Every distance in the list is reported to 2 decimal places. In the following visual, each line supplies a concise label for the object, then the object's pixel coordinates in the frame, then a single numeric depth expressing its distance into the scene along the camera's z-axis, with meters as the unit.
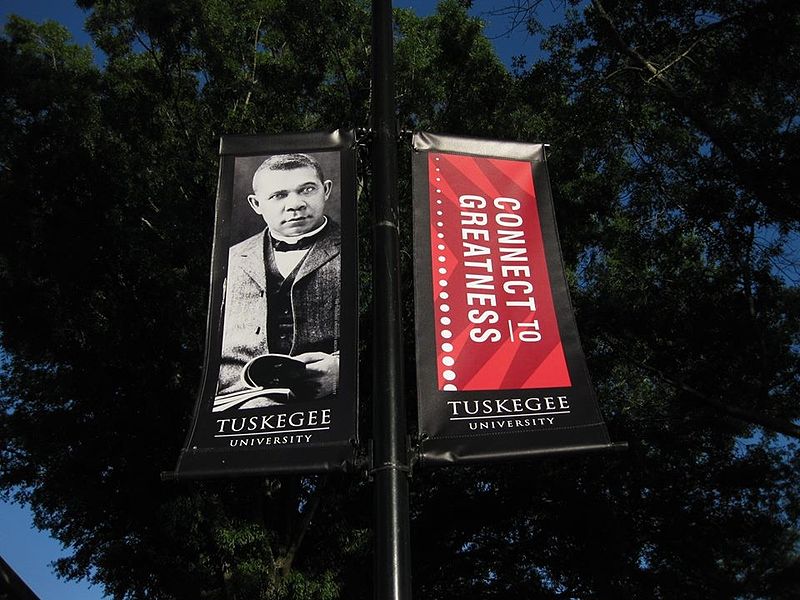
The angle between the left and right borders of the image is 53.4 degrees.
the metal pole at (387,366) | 3.35
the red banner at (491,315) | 3.87
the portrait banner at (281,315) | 3.74
